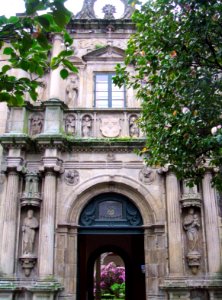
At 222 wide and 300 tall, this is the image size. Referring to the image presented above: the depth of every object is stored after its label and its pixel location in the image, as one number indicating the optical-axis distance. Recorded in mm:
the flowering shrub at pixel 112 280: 23812
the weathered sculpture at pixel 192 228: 11547
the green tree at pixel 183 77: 7422
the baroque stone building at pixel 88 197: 11336
